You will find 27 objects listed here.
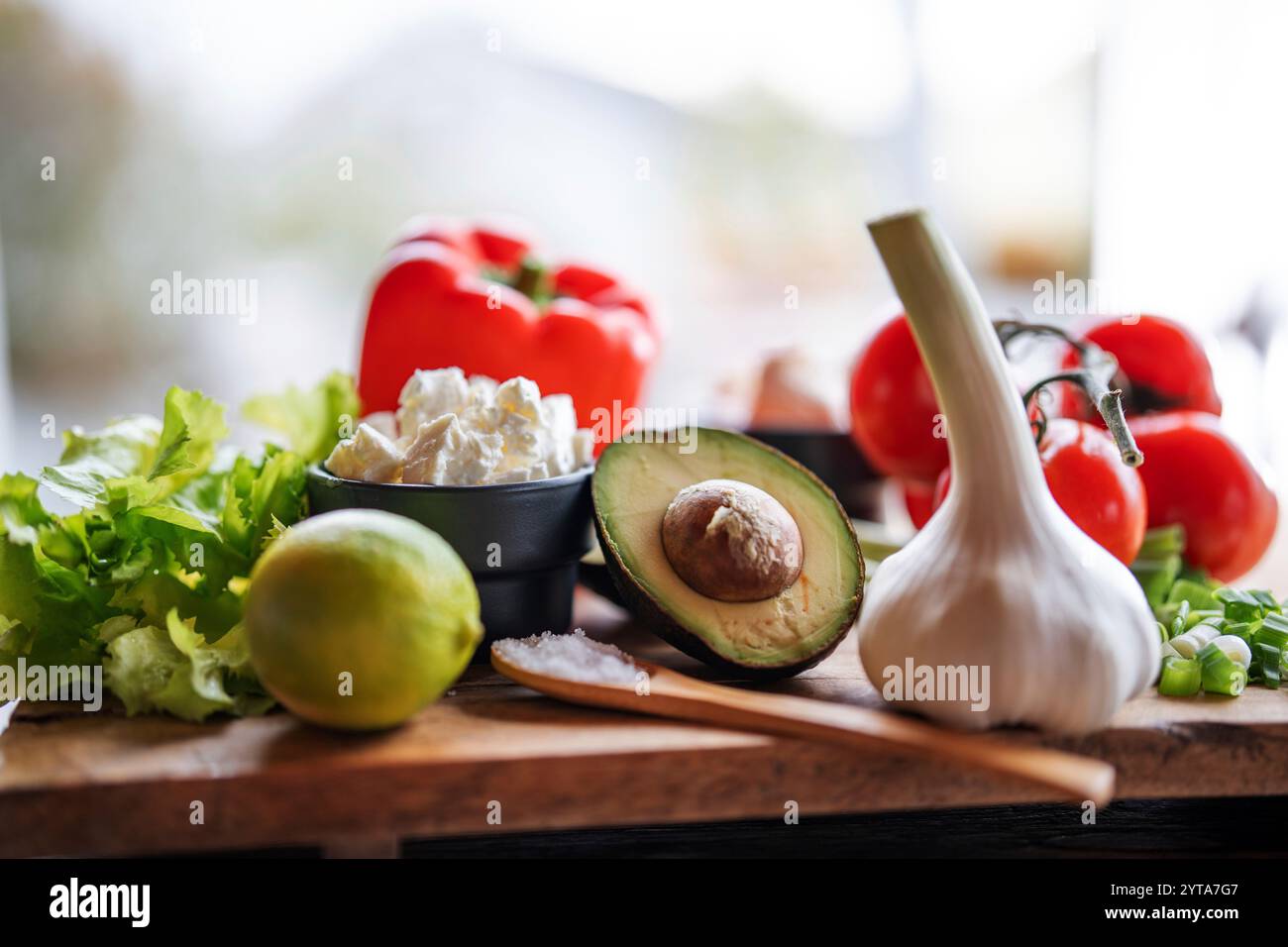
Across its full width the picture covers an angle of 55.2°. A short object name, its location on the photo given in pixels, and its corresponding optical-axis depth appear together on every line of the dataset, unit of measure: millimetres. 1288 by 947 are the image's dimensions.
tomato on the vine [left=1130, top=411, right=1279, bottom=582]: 348
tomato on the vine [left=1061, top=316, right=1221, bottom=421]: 370
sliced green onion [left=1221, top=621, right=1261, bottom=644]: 292
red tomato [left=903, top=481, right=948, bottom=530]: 398
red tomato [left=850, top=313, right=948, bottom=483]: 386
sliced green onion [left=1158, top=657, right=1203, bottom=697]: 272
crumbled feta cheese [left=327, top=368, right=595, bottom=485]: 290
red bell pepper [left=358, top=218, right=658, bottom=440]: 407
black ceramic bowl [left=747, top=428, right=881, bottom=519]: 422
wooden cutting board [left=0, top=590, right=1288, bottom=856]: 228
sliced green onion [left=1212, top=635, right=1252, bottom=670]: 281
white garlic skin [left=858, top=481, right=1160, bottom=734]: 242
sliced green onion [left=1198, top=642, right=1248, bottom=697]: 270
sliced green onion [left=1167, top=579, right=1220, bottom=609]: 319
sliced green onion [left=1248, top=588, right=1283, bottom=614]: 302
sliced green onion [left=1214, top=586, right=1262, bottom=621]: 301
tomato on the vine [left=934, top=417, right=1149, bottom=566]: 309
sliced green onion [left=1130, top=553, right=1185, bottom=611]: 332
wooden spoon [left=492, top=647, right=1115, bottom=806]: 230
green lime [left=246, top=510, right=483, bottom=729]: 233
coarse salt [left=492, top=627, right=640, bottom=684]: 269
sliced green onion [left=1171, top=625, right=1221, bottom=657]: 286
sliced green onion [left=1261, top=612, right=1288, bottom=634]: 291
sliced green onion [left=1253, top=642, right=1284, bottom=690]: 280
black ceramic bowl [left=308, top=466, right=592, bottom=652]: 285
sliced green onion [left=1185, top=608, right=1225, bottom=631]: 302
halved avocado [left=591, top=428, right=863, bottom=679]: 273
